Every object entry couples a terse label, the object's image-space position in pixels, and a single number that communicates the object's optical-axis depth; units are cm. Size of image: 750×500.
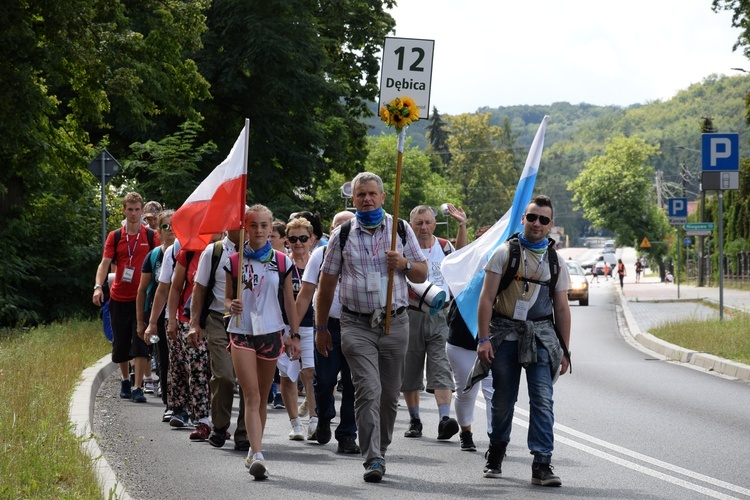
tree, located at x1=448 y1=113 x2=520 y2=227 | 13212
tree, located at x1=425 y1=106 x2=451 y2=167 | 13829
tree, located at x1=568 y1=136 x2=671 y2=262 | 11119
